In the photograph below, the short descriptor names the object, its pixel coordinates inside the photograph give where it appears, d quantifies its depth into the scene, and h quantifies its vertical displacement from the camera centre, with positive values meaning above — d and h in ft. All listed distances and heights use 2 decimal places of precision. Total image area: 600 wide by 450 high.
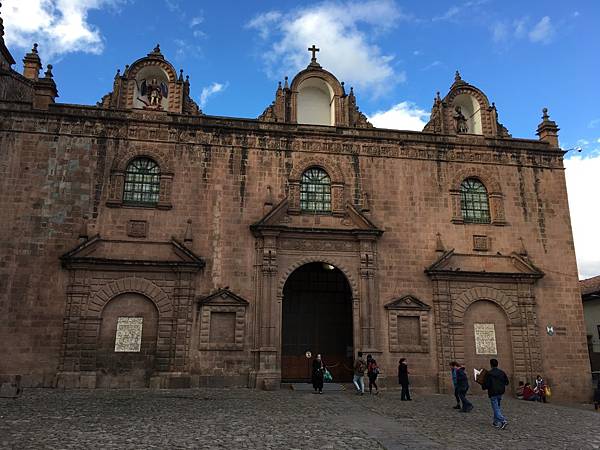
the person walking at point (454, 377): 48.74 -1.85
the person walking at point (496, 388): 38.63 -2.22
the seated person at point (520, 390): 63.98 -3.94
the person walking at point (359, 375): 57.52 -2.04
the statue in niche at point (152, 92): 70.08 +34.23
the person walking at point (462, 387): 47.34 -2.68
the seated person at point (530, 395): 62.64 -4.40
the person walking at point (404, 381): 54.80 -2.51
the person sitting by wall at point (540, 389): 63.06 -3.73
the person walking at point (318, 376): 58.18 -2.18
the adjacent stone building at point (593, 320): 98.17 +6.97
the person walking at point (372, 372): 57.98 -1.71
